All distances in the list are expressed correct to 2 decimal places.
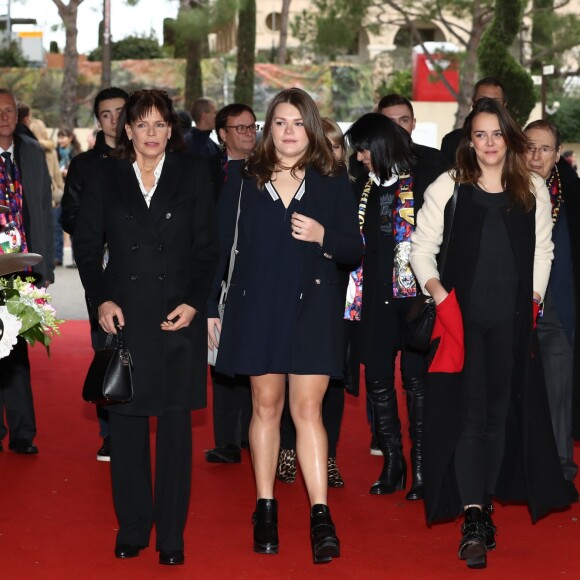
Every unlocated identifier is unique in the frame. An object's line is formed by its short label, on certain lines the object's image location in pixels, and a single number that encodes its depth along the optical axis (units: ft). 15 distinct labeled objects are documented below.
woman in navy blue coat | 17.24
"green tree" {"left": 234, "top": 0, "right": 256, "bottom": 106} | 132.98
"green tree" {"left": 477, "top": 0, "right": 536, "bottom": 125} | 104.17
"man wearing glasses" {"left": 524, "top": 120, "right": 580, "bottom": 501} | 21.53
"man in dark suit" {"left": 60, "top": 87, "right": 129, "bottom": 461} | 22.84
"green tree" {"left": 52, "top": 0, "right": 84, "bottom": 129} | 120.67
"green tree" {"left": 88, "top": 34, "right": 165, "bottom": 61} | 166.50
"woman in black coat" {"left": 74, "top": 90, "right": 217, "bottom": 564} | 17.11
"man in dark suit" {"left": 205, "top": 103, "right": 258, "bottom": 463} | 23.81
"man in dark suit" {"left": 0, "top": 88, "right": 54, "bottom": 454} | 24.18
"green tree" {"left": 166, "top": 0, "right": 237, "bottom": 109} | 115.14
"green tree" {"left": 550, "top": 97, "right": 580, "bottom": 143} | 138.21
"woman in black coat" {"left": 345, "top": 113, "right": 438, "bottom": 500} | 20.93
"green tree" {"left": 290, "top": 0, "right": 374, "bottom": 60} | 115.34
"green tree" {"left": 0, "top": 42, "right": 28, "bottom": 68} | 148.77
